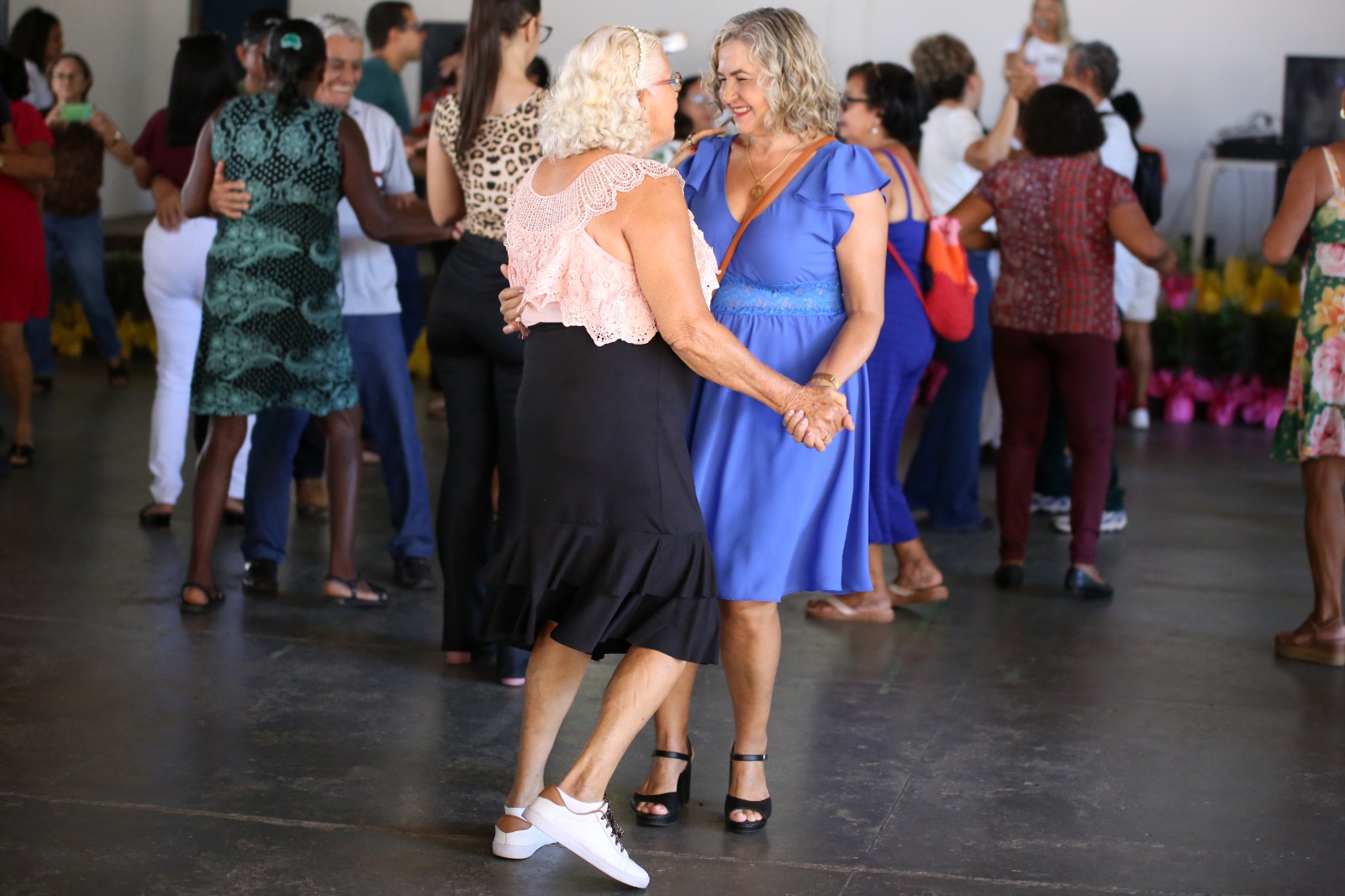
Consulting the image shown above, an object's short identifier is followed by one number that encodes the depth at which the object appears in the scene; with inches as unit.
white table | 415.2
